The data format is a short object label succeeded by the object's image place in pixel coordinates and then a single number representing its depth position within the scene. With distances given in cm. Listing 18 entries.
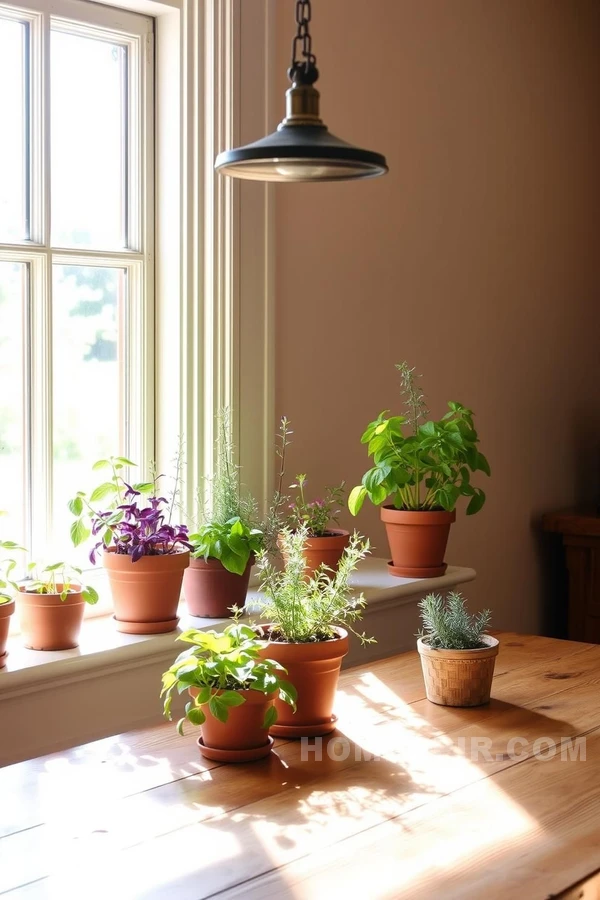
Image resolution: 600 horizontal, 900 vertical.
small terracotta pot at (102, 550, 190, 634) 237
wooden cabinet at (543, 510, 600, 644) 402
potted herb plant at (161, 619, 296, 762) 164
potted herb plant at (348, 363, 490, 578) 289
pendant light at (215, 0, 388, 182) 155
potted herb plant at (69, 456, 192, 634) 237
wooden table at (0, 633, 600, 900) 129
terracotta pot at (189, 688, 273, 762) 166
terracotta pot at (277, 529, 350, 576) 277
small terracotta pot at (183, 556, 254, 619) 249
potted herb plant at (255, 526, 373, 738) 177
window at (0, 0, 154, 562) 252
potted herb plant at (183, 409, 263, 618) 246
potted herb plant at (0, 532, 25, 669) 215
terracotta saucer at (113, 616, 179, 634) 241
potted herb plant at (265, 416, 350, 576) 277
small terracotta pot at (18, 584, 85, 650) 227
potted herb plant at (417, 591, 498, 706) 193
